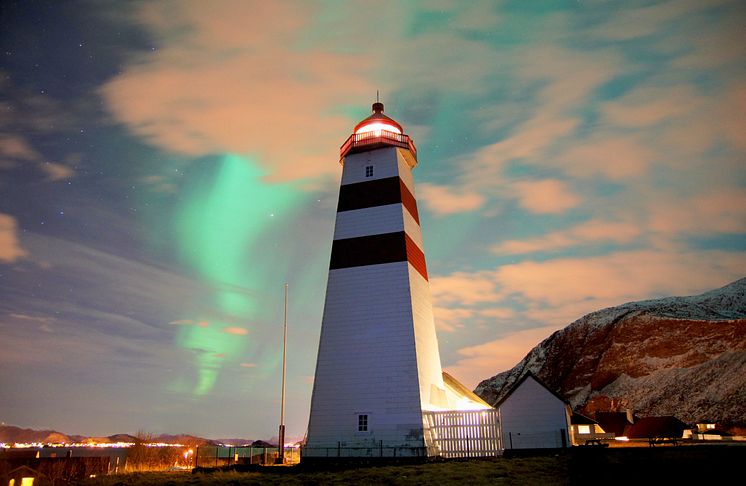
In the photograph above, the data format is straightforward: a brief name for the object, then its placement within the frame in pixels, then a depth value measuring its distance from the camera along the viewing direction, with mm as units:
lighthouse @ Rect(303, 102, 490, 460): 22156
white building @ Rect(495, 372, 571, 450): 28547
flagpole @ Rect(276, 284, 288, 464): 26350
